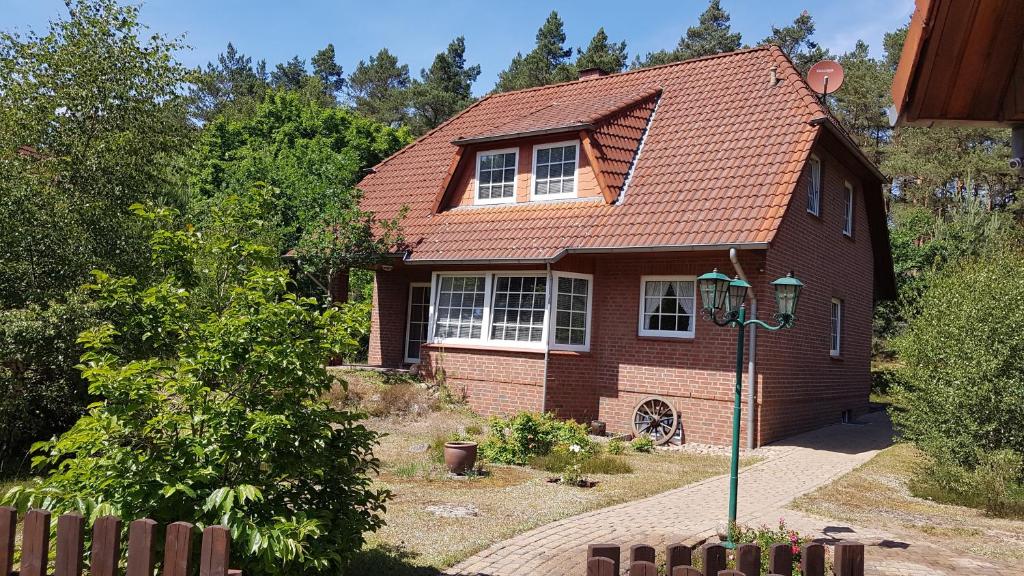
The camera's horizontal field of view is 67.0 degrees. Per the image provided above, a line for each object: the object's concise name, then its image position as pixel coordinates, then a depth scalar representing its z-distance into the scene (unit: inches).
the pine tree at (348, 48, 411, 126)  2142.6
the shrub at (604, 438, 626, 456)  474.9
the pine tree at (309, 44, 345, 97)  2480.3
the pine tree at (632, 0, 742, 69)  1806.1
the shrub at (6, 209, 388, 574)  154.9
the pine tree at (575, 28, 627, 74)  1733.5
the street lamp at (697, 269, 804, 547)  287.4
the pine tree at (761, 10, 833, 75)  1816.2
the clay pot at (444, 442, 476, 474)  378.3
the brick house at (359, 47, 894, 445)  530.6
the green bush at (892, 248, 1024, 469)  380.5
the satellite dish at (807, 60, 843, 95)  631.8
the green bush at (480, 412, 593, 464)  429.7
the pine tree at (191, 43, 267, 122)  2140.7
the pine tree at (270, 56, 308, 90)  2465.9
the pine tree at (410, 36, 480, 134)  1850.4
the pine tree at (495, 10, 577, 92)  1876.2
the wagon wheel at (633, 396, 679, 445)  546.0
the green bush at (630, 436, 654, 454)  503.5
